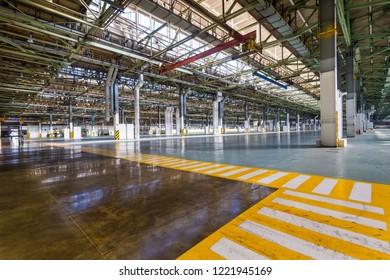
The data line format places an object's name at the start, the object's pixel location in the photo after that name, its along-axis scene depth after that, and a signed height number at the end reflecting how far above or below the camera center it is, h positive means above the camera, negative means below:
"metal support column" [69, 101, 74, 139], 32.18 +2.32
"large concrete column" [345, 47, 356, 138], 16.00 +3.40
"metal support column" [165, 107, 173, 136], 38.84 +3.49
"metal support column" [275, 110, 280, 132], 46.06 +2.38
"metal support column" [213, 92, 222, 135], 29.51 +4.02
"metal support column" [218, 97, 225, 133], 31.34 +4.12
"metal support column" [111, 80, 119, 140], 18.81 +3.88
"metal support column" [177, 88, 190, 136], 25.86 +4.41
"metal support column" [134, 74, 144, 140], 20.16 +4.38
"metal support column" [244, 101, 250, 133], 36.88 +4.12
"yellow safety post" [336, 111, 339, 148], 10.20 +0.06
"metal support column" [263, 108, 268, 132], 43.56 +4.35
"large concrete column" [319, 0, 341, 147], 9.92 +3.26
